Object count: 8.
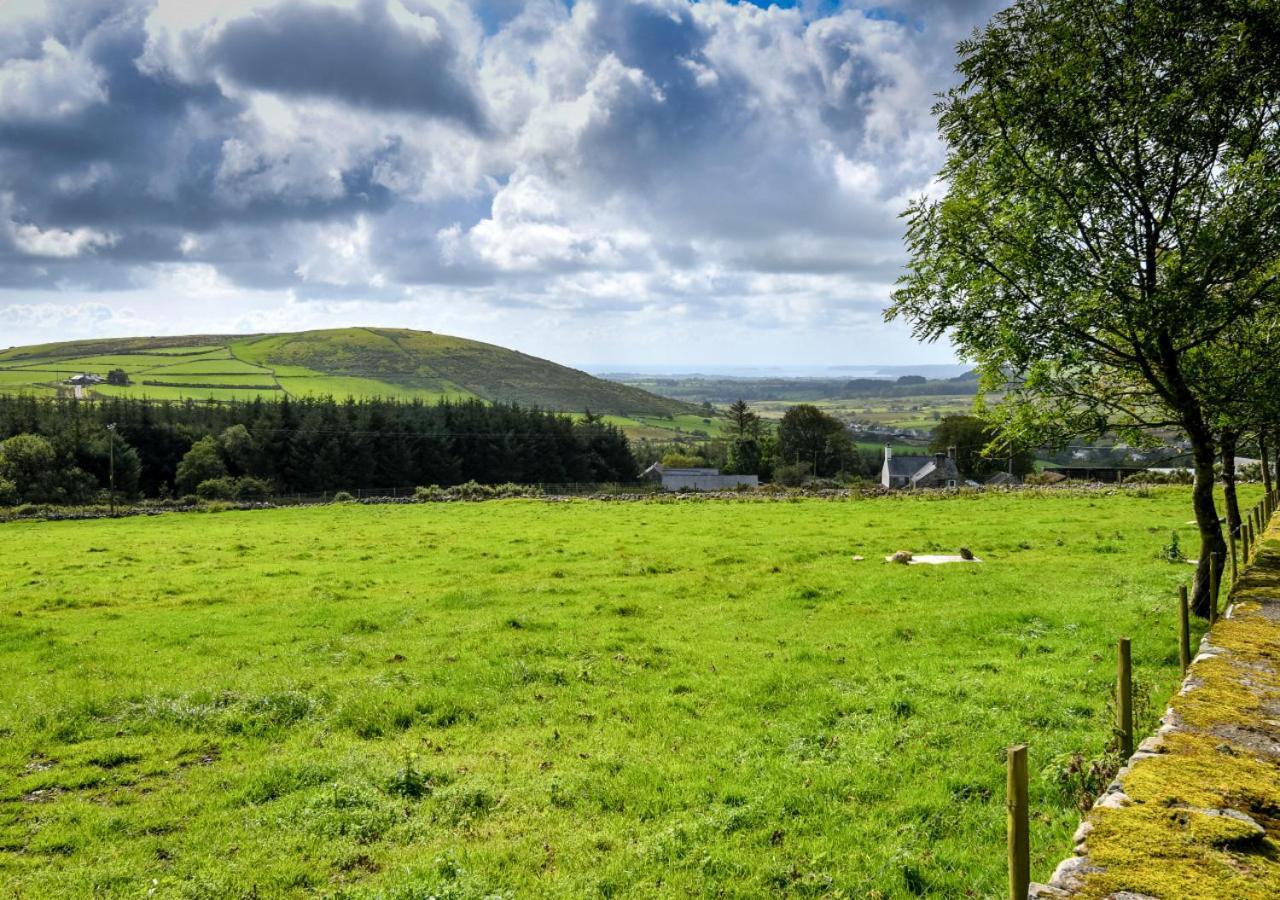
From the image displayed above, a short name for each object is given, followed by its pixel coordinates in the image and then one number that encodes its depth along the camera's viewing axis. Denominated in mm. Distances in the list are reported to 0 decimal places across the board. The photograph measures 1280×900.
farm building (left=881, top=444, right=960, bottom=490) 86438
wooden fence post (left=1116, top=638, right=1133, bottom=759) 6340
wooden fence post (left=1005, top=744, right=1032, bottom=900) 3854
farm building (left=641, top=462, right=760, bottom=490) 101438
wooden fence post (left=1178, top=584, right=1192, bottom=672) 8044
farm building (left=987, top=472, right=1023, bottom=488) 79631
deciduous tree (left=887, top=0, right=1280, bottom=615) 10750
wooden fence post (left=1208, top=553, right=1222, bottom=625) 10477
